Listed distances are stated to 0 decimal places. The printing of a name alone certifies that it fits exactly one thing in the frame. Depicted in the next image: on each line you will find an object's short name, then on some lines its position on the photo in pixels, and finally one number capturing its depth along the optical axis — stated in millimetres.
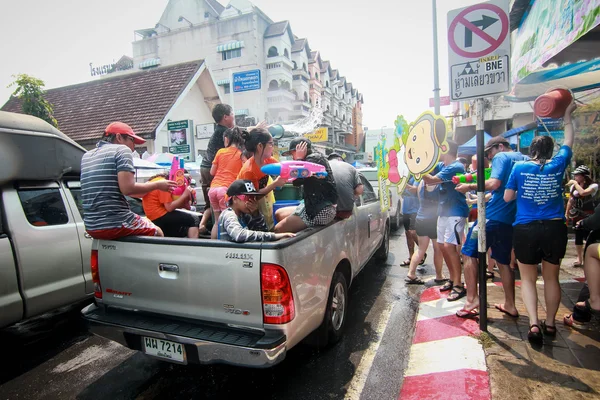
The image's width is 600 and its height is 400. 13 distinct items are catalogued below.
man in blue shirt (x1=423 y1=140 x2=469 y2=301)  4266
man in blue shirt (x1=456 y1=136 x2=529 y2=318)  3502
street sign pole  3375
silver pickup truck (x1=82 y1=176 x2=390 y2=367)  2301
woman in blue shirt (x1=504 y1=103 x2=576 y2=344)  3088
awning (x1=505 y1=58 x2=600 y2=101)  4906
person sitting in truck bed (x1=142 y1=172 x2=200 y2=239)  3936
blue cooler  4229
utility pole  13180
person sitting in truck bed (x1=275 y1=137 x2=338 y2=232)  3166
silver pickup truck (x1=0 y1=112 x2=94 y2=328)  3256
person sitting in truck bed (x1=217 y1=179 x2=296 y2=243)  2566
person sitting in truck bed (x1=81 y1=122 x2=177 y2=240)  2969
